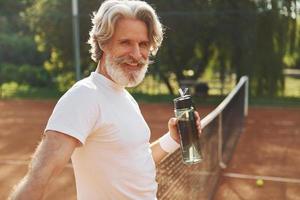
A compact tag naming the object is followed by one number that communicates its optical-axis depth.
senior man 1.38
